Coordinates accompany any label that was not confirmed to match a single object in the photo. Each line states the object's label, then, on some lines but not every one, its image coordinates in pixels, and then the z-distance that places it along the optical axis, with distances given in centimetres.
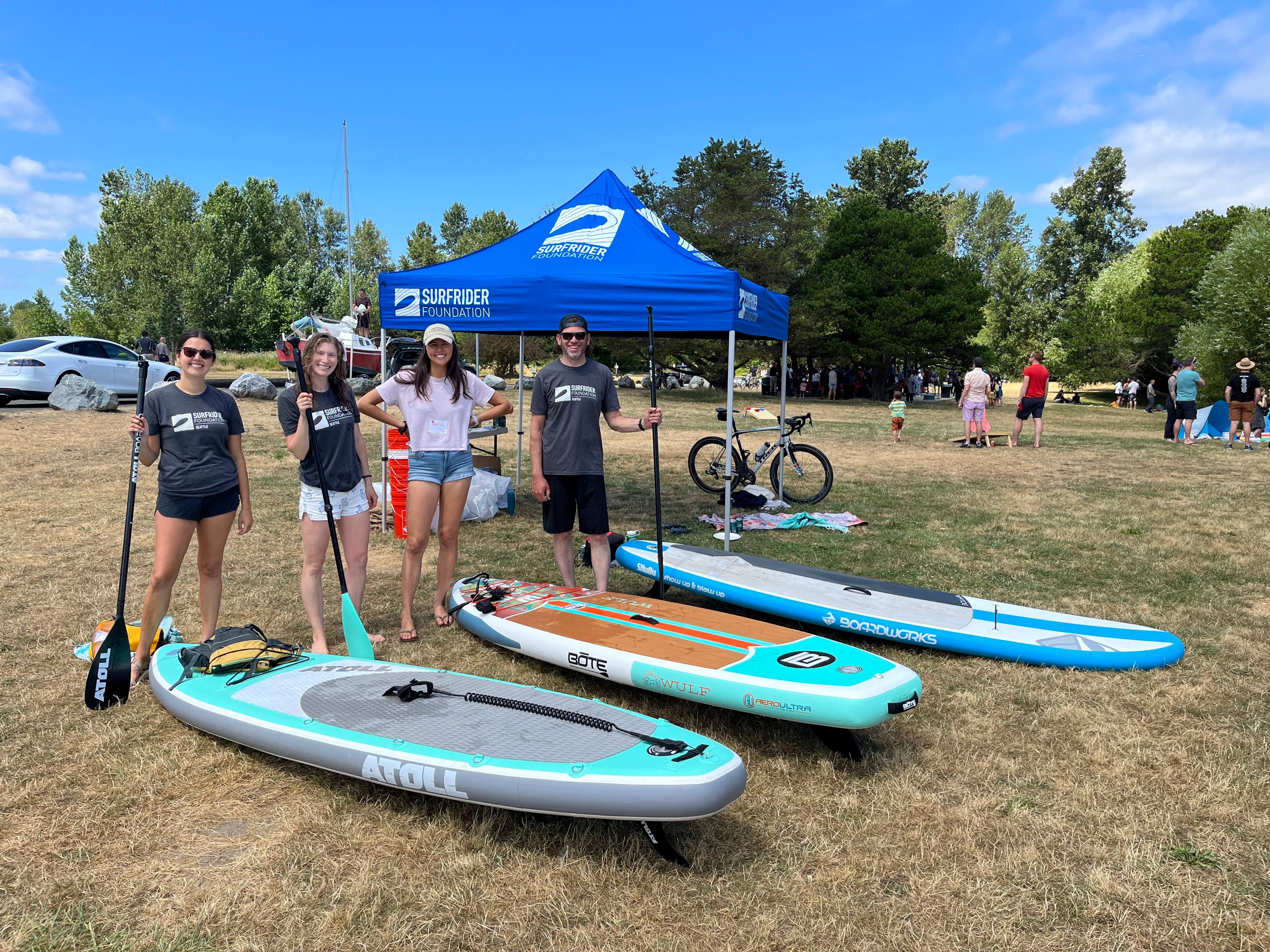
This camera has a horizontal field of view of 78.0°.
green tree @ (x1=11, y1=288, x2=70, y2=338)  4425
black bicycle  923
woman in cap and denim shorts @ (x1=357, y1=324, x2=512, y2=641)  464
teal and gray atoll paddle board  265
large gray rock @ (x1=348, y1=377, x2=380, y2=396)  1886
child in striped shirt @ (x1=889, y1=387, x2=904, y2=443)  1630
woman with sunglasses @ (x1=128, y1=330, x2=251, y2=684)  388
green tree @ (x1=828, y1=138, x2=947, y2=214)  4072
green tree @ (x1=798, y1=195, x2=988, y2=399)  3027
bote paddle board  334
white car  1558
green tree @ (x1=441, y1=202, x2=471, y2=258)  6562
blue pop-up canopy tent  631
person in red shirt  1437
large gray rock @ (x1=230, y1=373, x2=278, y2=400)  1991
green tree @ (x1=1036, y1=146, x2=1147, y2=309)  4650
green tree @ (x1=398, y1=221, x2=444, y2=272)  5722
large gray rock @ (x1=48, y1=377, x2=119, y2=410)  1549
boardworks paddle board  445
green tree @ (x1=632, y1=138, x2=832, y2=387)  3031
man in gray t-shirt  496
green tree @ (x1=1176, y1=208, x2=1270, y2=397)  2094
